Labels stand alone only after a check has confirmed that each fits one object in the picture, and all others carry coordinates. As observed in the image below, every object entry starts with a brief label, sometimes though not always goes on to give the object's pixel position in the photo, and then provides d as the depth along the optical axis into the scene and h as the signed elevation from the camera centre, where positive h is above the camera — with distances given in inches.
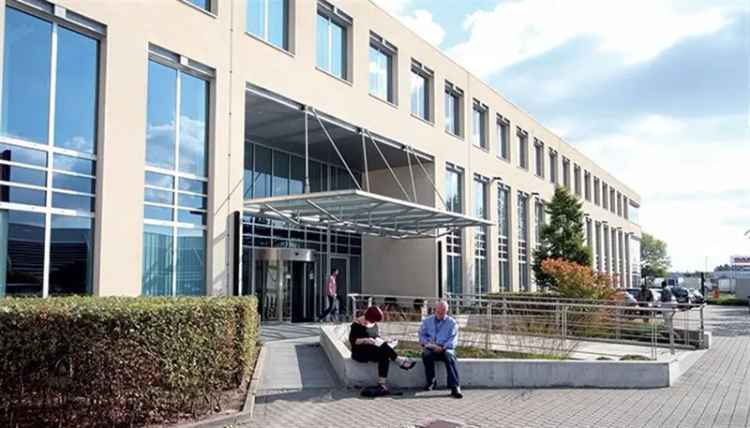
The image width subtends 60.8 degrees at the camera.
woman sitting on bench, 373.1 -47.3
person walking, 779.4 -41.1
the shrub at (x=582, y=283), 834.8 -20.6
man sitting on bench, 372.2 -46.3
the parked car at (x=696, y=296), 1765.7 -83.8
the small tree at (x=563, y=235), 1208.0 +62.0
